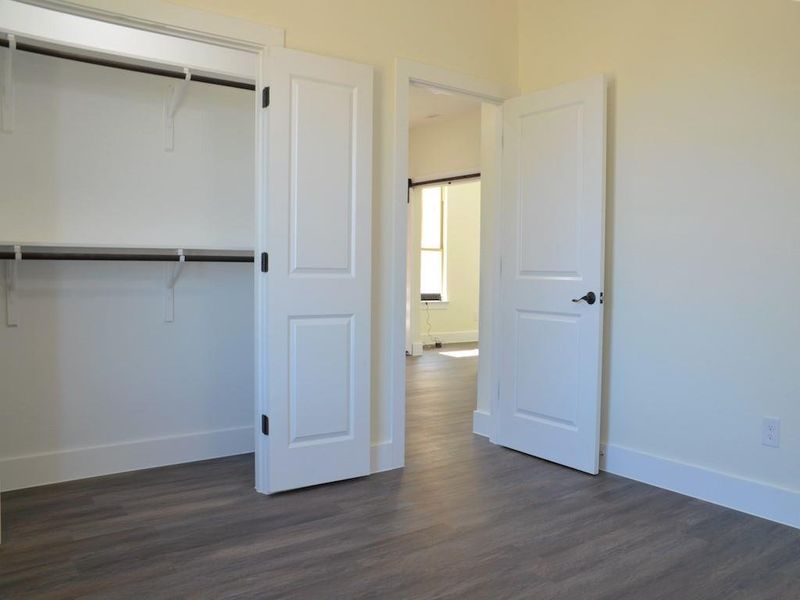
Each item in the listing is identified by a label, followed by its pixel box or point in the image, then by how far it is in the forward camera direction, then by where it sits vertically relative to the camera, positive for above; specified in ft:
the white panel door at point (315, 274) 9.82 +0.07
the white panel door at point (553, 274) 11.01 +0.11
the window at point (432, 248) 31.17 +1.59
